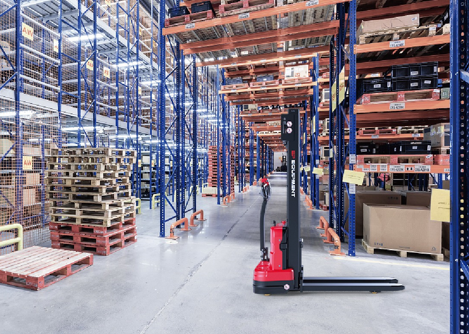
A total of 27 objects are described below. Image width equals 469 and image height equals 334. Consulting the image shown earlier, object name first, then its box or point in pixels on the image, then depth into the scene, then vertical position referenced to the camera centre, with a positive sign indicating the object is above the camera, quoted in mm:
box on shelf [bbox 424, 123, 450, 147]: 5191 +650
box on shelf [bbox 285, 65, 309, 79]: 8445 +3204
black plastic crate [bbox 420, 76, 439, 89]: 4654 +1534
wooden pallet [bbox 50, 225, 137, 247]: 4922 -1500
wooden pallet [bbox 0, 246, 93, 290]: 3512 -1519
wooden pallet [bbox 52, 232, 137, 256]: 4895 -1691
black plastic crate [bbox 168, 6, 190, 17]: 5538 +3465
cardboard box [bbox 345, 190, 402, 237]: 5797 -828
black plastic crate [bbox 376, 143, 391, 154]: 5351 +346
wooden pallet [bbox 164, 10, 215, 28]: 5134 +3181
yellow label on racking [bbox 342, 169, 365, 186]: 4492 -219
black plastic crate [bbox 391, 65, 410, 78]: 4749 +1801
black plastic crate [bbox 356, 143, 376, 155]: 5398 +369
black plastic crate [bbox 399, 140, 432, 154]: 5035 +362
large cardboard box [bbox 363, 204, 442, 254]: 4520 -1198
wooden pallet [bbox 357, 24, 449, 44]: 4543 +2484
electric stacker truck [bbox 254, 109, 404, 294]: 3242 -1104
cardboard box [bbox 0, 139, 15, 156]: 6246 +498
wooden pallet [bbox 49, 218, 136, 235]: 4992 -1317
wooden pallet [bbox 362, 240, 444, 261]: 4508 -1665
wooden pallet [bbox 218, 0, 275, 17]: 4688 +3064
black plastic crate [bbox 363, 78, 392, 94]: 4723 +1528
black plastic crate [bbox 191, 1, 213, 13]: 5152 +3340
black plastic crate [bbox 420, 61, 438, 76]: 4676 +1826
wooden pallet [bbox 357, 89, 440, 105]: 4613 +1314
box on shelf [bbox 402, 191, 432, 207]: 5551 -750
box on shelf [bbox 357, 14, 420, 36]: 4590 +2630
